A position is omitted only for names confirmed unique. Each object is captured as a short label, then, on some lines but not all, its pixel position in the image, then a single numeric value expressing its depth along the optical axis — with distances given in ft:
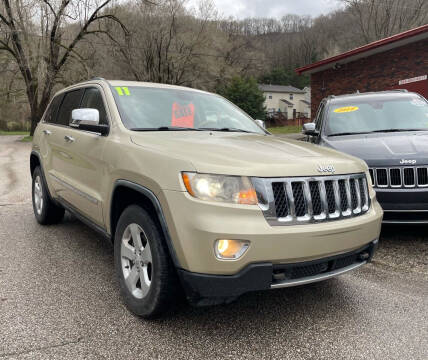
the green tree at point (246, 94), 156.35
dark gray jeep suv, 13.69
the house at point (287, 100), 257.14
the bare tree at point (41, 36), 77.71
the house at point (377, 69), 45.19
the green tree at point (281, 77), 266.36
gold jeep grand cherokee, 7.45
